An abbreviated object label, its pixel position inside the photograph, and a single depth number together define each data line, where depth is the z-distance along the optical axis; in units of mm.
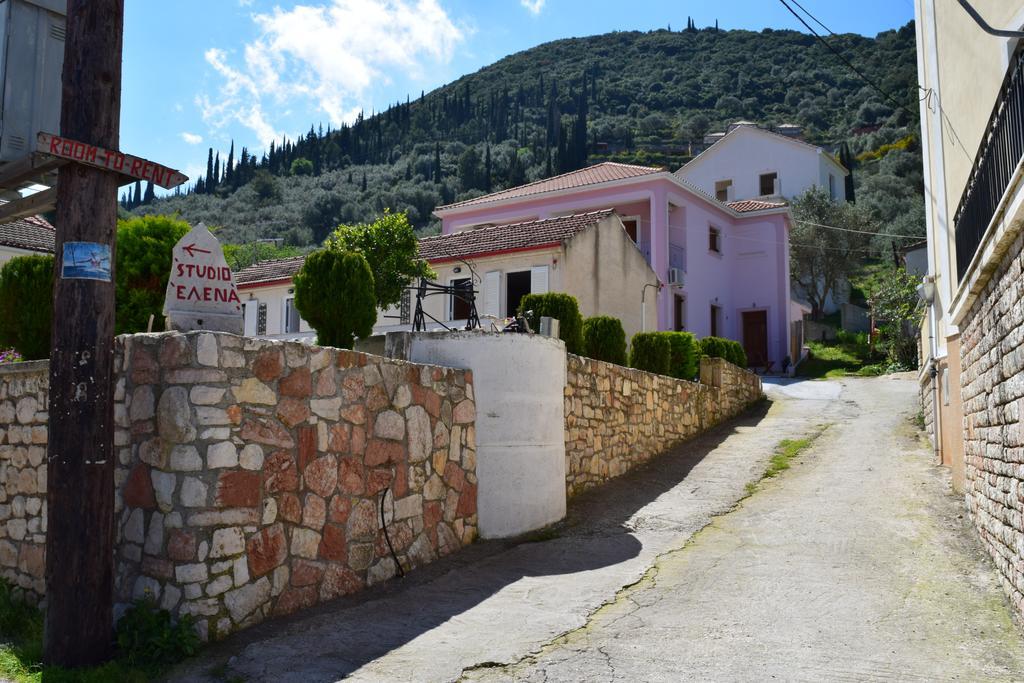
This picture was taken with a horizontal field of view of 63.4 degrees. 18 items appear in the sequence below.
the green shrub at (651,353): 16531
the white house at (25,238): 19047
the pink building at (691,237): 27656
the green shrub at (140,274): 10555
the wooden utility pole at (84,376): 5367
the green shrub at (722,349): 21109
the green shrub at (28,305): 8008
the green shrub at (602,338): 14891
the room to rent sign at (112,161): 5283
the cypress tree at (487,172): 76594
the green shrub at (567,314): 13211
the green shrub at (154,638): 5359
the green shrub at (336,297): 10445
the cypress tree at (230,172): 93625
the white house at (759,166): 42375
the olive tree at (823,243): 38031
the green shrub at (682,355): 18031
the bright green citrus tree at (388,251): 19703
